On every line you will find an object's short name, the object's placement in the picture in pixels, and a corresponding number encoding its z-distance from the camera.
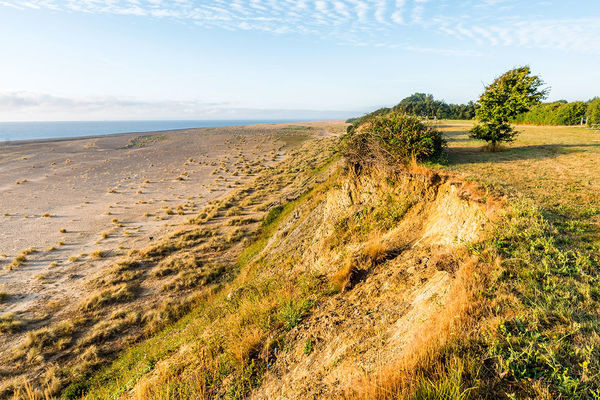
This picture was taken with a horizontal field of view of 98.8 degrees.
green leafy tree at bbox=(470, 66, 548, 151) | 13.43
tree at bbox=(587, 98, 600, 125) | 24.83
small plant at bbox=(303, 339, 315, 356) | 4.46
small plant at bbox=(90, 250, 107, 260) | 16.46
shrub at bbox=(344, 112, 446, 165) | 9.37
